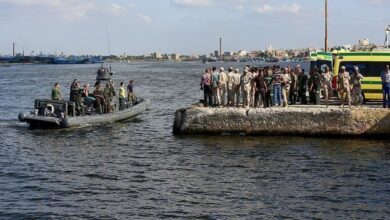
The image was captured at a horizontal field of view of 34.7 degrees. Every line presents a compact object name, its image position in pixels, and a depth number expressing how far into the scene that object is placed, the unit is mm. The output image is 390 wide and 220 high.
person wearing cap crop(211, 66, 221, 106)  23773
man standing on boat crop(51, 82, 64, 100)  27906
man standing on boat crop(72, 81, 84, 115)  27547
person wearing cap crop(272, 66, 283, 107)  23141
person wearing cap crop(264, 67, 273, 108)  23391
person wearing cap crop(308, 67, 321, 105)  23797
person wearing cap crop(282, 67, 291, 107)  23036
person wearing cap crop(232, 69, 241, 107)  23384
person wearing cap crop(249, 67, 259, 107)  23500
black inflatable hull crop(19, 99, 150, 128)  26172
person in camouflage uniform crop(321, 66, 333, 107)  23547
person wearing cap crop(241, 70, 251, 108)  22984
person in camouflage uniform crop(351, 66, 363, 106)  22844
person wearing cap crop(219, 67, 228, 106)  23594
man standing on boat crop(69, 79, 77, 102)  27531
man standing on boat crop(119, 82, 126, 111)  31231
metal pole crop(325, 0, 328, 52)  39194
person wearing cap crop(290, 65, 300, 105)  24720
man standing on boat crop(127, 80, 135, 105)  33062
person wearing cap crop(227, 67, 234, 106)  23500
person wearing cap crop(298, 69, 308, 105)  24625
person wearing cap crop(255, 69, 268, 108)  23373
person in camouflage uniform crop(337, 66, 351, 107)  22609
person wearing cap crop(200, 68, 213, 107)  23984
